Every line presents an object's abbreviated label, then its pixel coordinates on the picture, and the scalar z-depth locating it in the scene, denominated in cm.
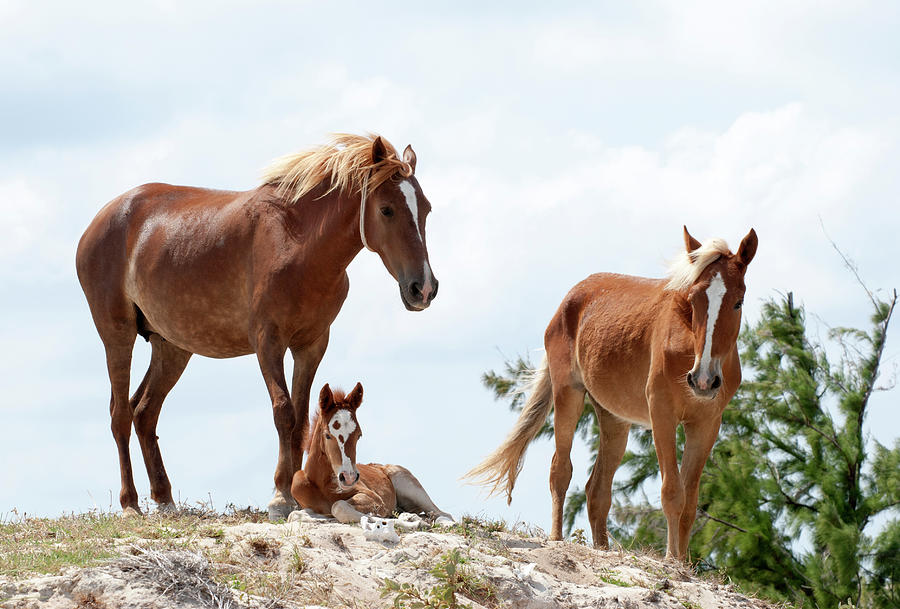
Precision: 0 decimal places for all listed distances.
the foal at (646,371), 1659
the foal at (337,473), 1614
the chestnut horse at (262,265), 1706
